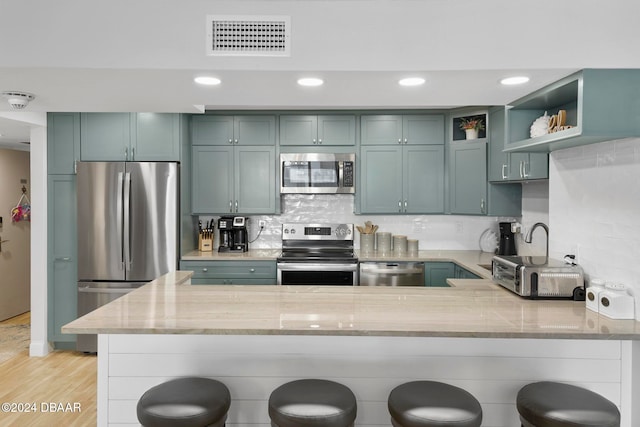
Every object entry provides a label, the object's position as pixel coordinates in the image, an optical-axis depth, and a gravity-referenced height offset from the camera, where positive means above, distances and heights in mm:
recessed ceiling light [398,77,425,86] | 1996 +605
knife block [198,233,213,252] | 4340 -342
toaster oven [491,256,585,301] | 2281 -383
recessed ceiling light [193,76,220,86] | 2010 +610
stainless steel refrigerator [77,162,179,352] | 3916 -136
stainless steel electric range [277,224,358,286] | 3994 -448
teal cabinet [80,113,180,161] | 4027 +655
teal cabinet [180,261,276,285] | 4031 -579
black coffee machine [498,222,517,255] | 4074 -298
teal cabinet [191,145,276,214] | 4312 +300
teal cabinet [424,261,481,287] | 4031 -590
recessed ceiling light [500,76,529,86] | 1995 +607
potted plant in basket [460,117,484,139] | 4160 +806
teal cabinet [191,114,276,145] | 4305 +791
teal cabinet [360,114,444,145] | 4320 +805
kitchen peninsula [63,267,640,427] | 1949 -690
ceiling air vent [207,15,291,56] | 1863 +753
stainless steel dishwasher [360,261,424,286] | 4035 -605
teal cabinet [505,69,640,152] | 1856 +459
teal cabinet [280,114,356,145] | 4324 +804
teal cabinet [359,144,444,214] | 4328 +306
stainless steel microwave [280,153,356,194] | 4289 +380
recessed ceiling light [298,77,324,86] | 2016 +608
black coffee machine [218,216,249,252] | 4441 -260
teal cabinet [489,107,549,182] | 3262 +393
